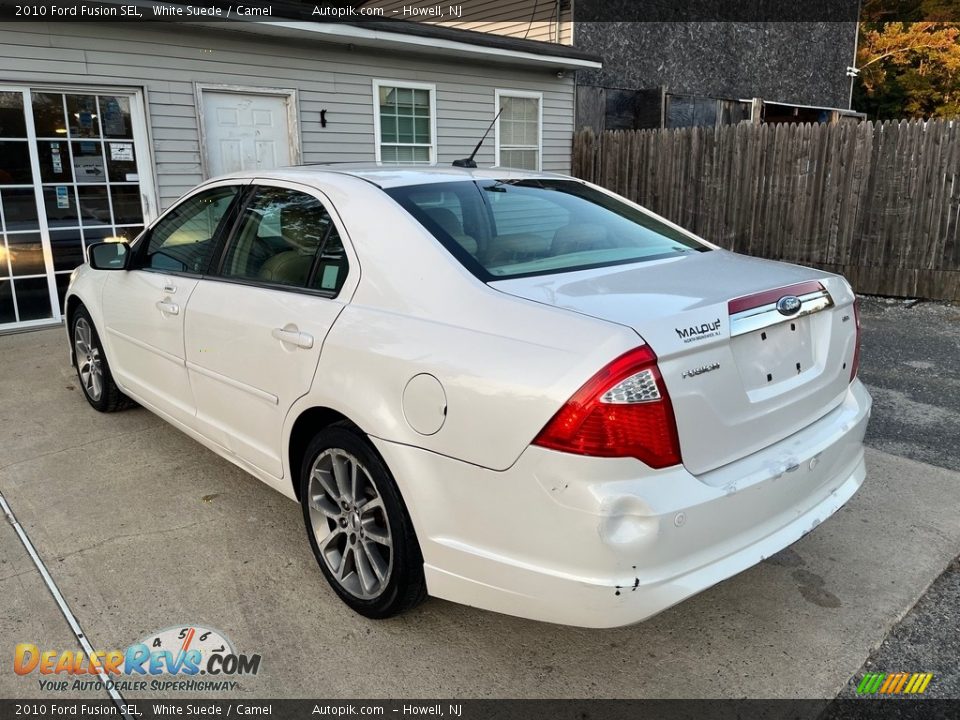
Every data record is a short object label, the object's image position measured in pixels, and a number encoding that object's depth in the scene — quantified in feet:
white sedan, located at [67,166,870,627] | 6.70
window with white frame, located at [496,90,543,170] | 37.81
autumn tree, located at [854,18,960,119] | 86.12
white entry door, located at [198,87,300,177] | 28.12
